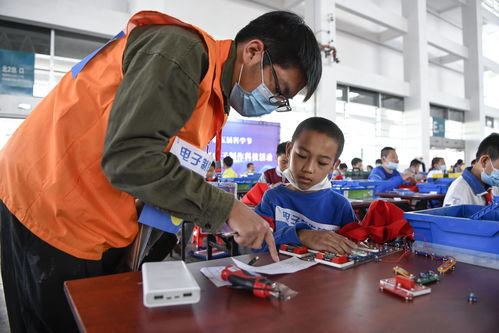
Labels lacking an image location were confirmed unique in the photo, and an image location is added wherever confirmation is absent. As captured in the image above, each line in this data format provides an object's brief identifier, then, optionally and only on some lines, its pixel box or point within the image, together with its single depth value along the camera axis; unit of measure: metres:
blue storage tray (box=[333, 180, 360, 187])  3.82
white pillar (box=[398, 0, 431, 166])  9.29
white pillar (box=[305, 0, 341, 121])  7.24
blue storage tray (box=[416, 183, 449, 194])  4.35
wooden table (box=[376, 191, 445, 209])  4.00
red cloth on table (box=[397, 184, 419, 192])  5.06
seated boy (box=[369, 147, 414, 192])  5.16
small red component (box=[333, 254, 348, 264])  0.83
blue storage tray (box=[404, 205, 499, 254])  0.89
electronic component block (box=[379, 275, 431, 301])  0.63
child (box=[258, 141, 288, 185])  3.83
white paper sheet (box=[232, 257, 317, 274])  0.78
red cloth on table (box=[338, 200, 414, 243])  1.07
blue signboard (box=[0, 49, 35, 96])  4.99
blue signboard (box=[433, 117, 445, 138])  10.89
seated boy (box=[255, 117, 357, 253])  1.52
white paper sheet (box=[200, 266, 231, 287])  0.68
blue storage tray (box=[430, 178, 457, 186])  5.03
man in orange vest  0.61
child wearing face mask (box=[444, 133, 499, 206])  2.13
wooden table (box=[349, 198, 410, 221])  3.10
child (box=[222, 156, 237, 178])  5.78
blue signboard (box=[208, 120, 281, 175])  7.14
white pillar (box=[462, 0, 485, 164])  11.14
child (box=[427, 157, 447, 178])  7.97
